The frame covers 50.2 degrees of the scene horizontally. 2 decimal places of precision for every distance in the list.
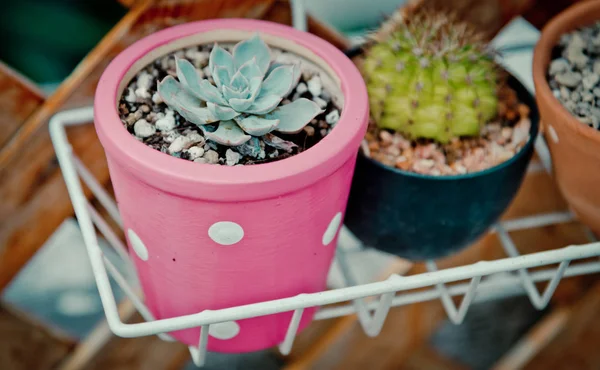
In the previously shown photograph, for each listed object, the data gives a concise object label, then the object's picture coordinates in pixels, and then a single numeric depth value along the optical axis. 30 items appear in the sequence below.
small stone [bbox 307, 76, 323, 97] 0.56
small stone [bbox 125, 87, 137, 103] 0.53
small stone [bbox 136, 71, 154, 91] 0.54
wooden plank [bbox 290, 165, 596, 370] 0.98
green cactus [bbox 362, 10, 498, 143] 0.57
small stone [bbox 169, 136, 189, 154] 0.49
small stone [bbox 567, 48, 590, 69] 0.62
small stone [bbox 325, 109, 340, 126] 0.53
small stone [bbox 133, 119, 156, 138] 0.50
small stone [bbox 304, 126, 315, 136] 0.53
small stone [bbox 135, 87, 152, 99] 0.53
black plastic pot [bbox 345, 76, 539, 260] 0.56
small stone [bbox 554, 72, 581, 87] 0.60
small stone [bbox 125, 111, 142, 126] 0.51
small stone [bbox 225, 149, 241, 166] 0.49
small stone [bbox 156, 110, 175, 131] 0.52
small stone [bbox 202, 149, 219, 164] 0.49
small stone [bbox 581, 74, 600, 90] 0.59
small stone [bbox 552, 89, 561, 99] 0.59
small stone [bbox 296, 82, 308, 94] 0.56
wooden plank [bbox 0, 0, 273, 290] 0.66
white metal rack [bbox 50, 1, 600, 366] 0.49
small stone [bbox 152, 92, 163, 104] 0.54
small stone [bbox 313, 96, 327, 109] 0.54
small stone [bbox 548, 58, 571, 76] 0.61
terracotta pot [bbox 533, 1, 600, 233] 0.54
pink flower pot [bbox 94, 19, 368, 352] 0.44
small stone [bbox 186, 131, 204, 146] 0.50
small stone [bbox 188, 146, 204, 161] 0.49
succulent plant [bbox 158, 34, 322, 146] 0.48
